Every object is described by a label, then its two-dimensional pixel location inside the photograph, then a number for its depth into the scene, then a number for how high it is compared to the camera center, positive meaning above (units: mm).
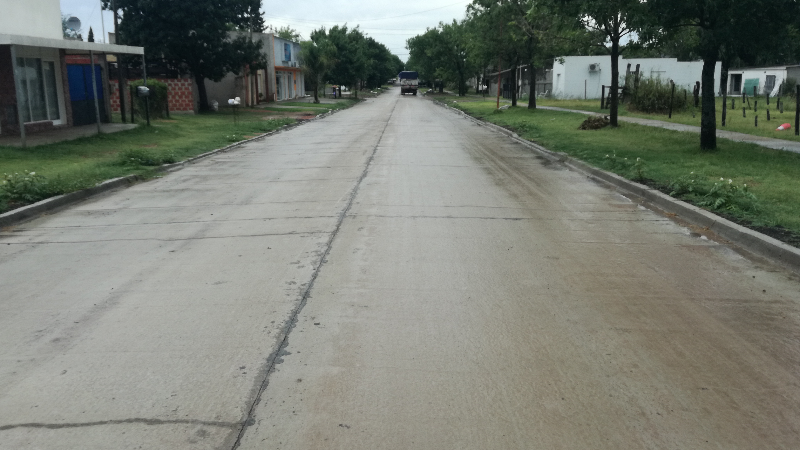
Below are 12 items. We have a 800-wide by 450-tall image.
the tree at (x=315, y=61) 55000 +2840
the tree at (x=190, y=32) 35250 +3419
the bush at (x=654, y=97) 31562 -224
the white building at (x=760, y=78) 51450 +908
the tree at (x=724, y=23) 14344 +1407
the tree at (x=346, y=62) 73312 +3604
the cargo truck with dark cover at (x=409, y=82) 91188 +1828
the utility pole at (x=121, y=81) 27803 +803
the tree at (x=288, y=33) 115212 +10701
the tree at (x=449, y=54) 81750 +4934
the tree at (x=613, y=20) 15664 +1938
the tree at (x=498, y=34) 36219 +3265
